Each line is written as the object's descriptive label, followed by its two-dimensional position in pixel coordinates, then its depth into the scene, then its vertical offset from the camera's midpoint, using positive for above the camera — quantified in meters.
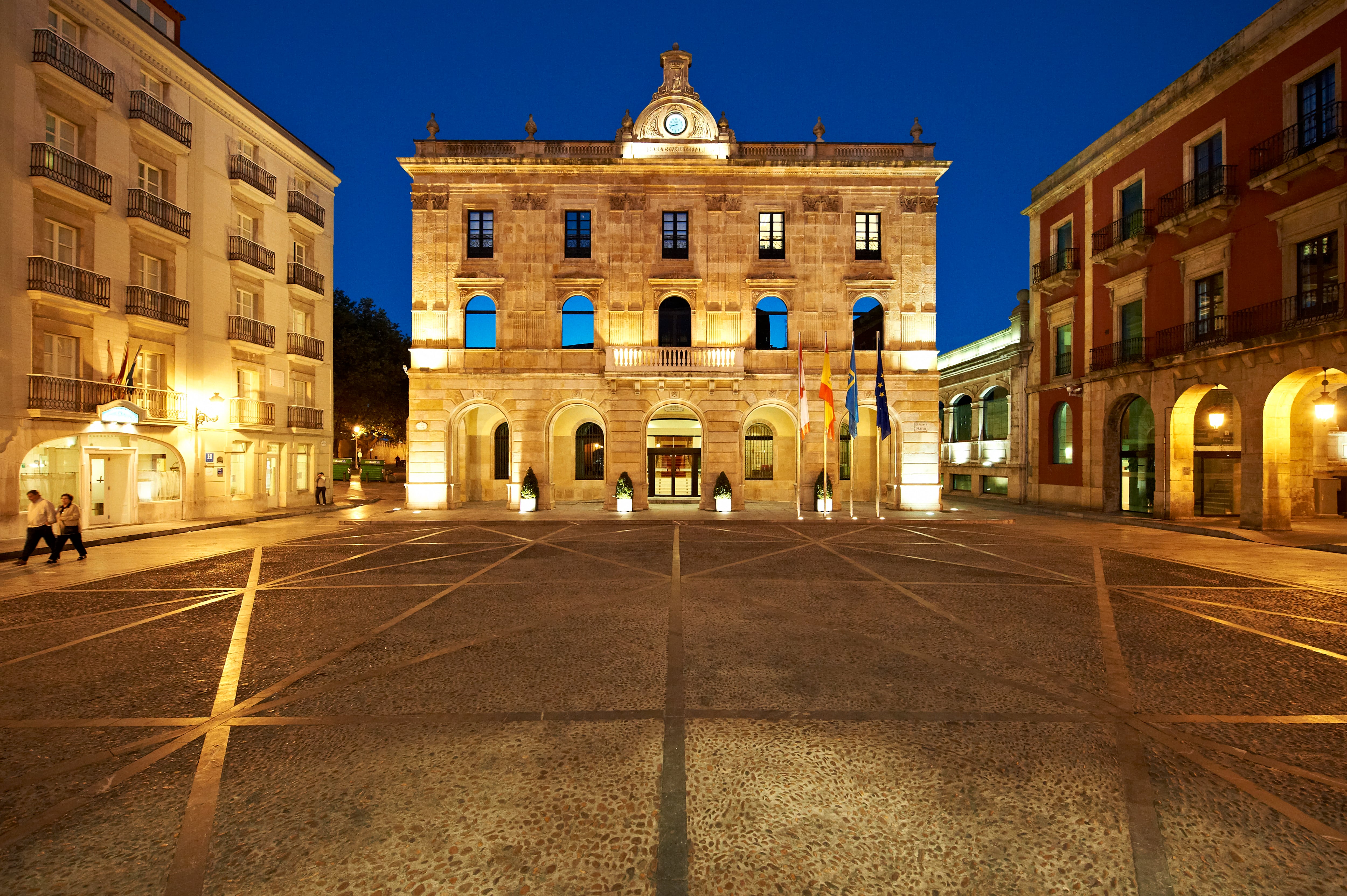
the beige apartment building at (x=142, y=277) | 16.56 +6.01
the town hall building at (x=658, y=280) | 25.08 +7.47
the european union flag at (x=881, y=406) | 21.56 +1.66
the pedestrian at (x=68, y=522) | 12.79 -1.68
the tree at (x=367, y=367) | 37.94 +5.54
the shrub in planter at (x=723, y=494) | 24.00 -1.90
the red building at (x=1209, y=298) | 16.81 +5.52
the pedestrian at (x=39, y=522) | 12.48 -1.63
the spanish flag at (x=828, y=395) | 21.59 +2.08
